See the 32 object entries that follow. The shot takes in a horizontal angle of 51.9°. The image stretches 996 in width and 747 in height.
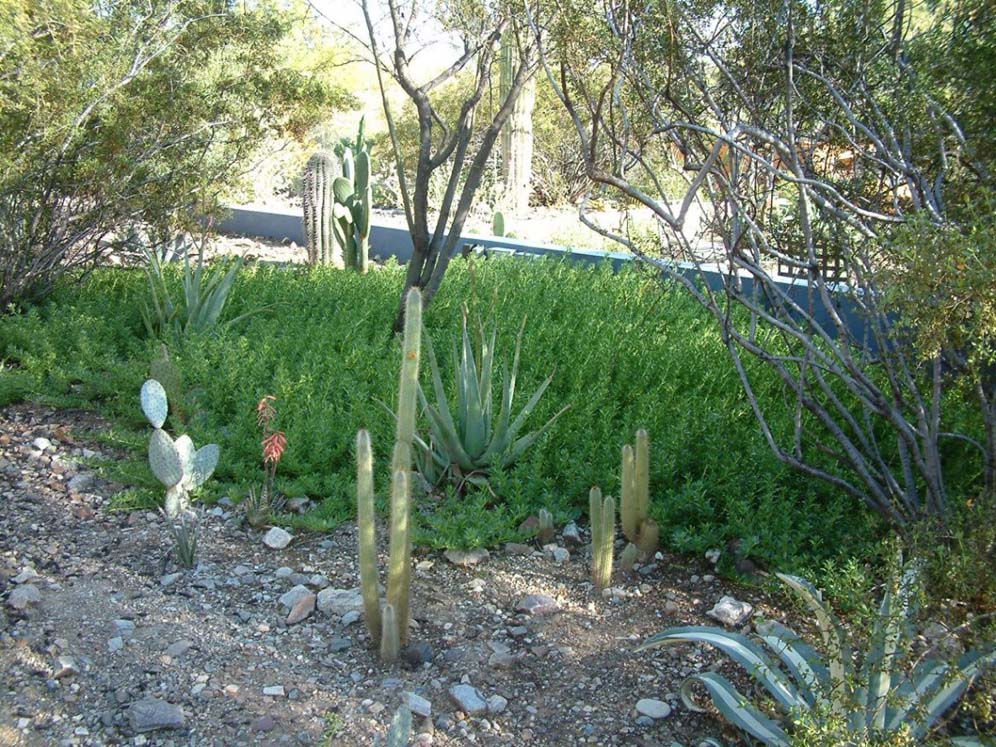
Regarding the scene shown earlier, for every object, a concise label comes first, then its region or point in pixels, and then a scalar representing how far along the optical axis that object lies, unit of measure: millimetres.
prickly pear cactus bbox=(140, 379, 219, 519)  3320
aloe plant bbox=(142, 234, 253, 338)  5219
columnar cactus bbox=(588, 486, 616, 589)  2975
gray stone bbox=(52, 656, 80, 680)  2512
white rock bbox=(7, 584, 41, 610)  2789
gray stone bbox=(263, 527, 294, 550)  3326
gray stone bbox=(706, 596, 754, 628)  2891
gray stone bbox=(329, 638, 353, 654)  2744
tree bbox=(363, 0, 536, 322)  5191
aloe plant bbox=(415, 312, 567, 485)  3646
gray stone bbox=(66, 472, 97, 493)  3686
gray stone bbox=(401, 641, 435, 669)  2680
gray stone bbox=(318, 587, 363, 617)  2930
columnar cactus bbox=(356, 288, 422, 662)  2484
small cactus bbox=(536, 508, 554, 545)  3346
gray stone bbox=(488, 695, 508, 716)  2498
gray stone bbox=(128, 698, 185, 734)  2348
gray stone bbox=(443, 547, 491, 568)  3203
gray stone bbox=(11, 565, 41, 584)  2961
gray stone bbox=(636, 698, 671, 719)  2486
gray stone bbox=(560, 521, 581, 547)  3387
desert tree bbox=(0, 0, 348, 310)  5129
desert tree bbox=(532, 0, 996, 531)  2764
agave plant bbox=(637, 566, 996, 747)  2084
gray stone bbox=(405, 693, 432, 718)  2441
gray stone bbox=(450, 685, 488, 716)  2480
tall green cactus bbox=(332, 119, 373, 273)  7688
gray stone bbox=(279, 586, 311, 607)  2949
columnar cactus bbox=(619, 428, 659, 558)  3154
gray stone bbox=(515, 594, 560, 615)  2947
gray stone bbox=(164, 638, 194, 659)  2641
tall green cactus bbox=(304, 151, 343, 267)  7859
